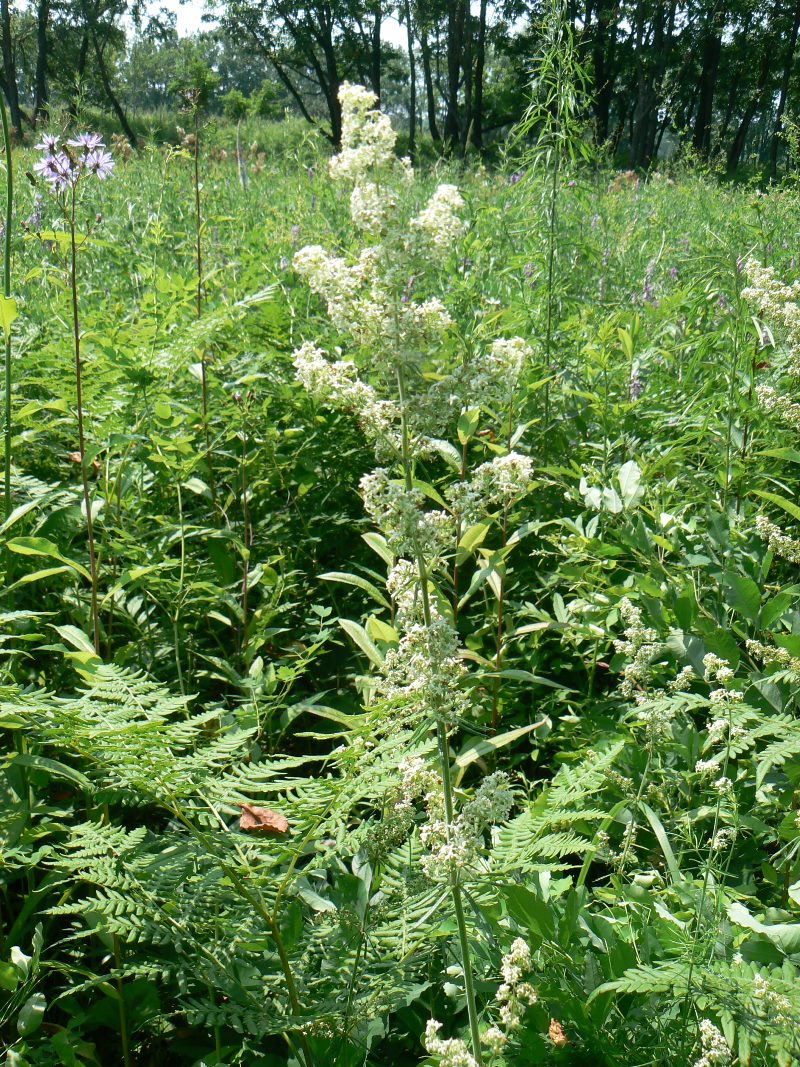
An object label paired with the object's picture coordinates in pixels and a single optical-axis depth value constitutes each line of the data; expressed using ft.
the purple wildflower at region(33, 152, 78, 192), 6.32
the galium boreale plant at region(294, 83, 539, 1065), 4.30
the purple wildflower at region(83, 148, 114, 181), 6.71
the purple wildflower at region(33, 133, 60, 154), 6.28
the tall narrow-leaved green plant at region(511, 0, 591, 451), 11.55
